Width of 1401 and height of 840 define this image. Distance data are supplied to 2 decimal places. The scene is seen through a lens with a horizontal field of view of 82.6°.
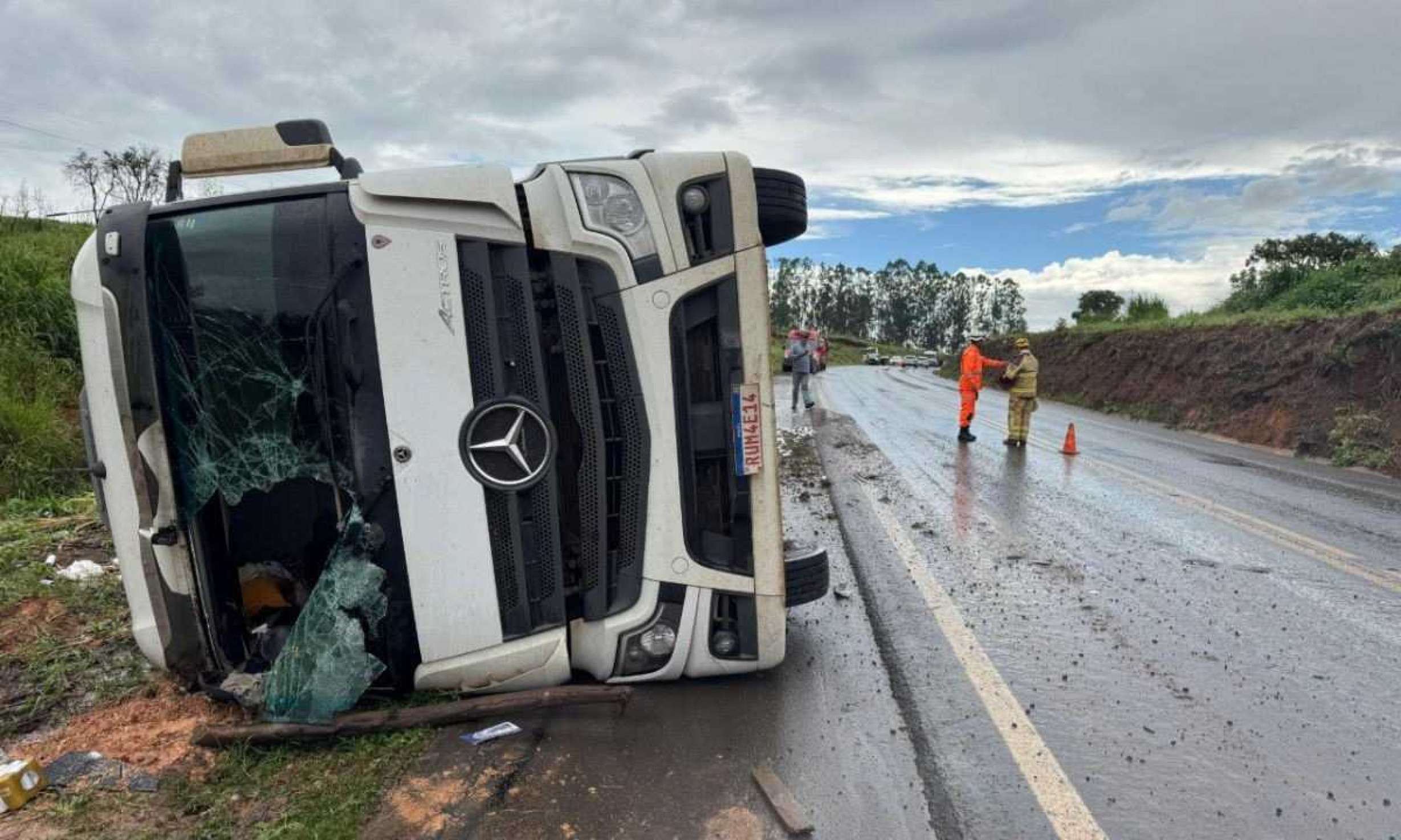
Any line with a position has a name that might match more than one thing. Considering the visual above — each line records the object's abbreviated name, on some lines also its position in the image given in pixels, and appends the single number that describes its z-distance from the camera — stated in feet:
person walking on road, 49.52
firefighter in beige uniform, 34.30
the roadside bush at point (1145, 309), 82.70
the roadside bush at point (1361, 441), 33.58
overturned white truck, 8.91
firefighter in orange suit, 35.65
